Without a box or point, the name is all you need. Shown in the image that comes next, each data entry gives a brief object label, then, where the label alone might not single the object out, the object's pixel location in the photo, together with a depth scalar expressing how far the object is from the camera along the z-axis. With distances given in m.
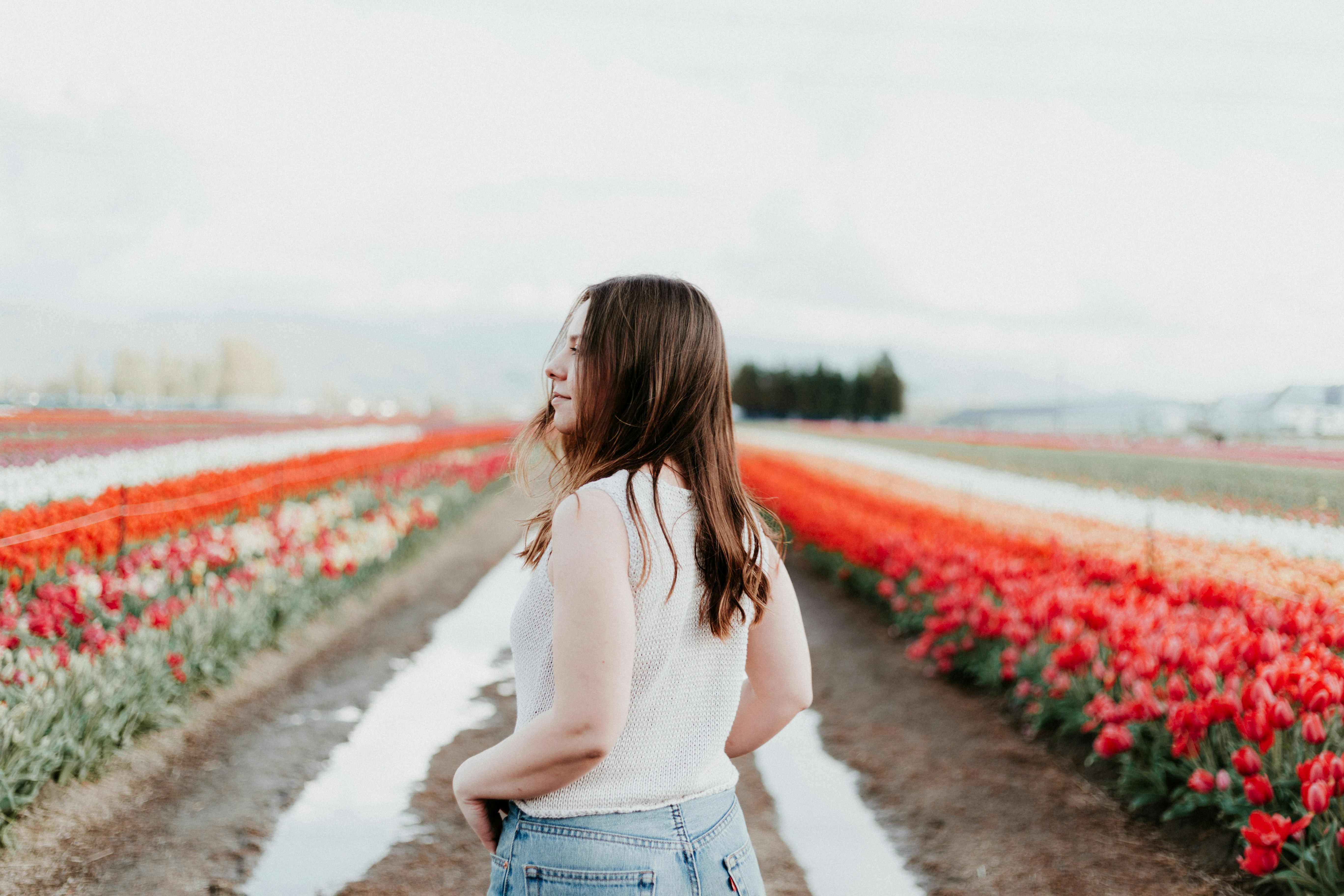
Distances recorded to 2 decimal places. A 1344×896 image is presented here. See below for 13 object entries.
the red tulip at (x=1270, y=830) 2.78
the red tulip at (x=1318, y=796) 2.84
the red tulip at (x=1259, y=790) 3.04
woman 1.19
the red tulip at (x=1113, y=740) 3.96
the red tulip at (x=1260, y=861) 2.81
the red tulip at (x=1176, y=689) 3.79
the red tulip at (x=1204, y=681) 3.68
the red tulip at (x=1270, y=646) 3.81
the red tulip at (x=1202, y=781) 3.36
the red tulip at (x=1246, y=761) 3.14
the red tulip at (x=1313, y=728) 3.09
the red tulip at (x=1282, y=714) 3.19
